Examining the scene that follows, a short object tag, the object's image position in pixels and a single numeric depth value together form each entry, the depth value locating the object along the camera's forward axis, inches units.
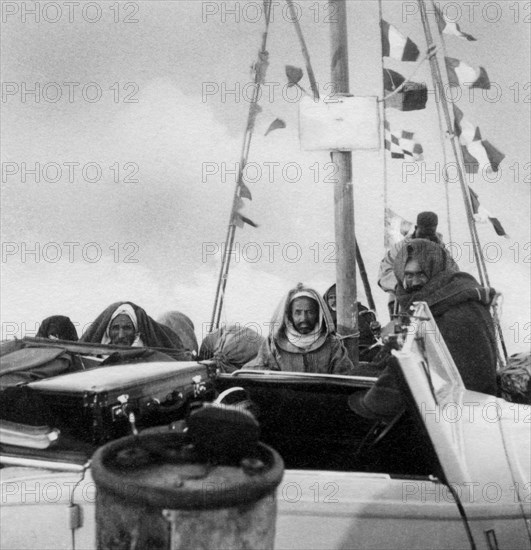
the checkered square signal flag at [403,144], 239.8
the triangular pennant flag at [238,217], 276.8
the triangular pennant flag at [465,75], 226.4
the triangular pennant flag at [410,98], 189.6
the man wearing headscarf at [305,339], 159.9
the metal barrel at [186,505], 50.6
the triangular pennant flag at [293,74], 187.6
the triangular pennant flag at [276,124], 239.3
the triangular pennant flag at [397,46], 205.5
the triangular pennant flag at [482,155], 237.8
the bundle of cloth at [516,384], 147.3
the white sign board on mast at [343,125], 161.8
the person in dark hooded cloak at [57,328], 214.4
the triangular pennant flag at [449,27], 220.8
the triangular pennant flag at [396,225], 262.2
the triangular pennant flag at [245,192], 277.2
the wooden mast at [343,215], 175.3
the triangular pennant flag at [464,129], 241.1
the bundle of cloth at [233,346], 216.1
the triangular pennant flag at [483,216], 254.9
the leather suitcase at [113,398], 78.4
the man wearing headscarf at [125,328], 180.5
